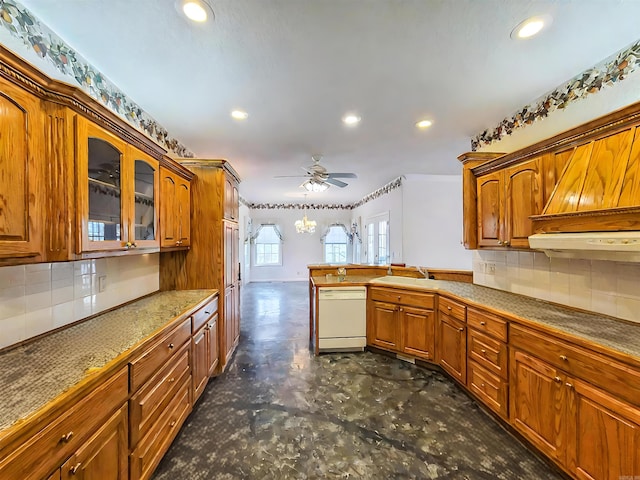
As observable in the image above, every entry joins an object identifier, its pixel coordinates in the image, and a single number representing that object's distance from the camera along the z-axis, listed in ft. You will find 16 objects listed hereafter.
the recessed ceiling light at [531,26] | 5.12
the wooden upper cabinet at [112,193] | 4.71
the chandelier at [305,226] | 24.09
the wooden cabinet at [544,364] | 4.50
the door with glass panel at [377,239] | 20.64
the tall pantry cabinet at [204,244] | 9.62
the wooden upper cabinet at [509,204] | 7.34
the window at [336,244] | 31.65
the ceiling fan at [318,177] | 13.79
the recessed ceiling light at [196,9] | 4.66
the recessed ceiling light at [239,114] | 8.71
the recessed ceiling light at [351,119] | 9.00
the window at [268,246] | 30.66
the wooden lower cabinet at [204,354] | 7.53
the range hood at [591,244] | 4.62
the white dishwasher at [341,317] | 11.32
